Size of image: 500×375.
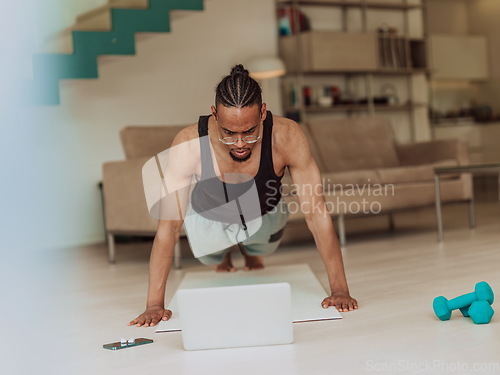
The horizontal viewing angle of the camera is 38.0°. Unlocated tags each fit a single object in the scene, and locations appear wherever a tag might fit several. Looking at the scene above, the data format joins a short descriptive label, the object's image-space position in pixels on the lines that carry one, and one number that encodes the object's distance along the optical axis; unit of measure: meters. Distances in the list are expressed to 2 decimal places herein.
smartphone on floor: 2.07
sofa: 4.05
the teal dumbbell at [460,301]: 2.12
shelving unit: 6.51
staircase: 4.92
